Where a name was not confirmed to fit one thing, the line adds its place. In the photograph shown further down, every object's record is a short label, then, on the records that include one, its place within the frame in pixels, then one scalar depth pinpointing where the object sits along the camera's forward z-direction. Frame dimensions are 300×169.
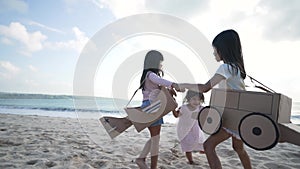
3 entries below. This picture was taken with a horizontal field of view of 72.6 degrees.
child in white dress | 3.11
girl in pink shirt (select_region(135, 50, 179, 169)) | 2.34
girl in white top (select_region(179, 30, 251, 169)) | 1.84
